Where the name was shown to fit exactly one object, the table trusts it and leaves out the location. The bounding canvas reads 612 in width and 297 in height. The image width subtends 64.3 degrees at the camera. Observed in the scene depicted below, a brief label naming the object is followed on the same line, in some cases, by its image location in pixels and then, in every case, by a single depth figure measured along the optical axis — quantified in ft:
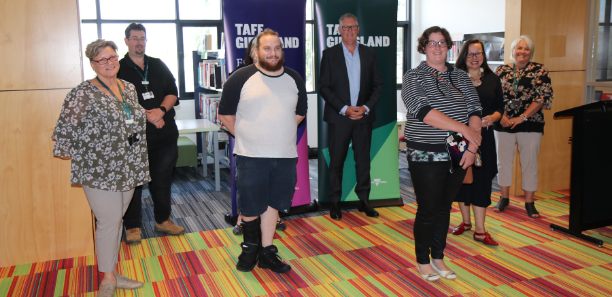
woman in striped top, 9.16
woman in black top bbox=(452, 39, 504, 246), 11.89
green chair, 21.02
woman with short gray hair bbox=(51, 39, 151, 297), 8.86
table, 18.47
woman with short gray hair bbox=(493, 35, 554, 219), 14.37
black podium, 12.43
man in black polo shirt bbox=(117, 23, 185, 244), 12.25
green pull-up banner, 15.12
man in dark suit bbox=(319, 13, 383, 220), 14.21
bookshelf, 20.51
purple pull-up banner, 13.75
